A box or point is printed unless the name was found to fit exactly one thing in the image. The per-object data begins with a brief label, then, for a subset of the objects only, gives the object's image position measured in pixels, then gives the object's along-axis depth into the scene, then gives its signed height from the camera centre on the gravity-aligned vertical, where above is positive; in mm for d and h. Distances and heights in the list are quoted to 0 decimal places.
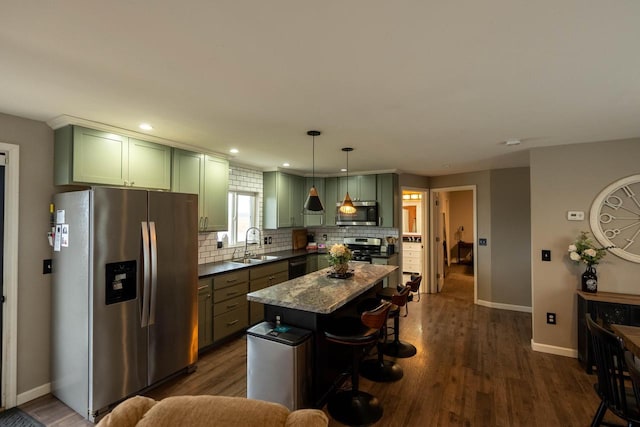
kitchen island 2334 -786
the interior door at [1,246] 2383 -209
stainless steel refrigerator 2324 -641
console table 2855 -919
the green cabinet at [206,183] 3412 +444
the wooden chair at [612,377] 1748 -983
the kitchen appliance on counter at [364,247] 5350 -525
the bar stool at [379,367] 2871 -1499
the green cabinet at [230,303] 3463 -1027
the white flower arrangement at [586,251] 3059 -348
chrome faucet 4730 -340
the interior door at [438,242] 6074 -490
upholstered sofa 1065 -716
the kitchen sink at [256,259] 4222 -602
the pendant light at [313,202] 3189 +178
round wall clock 3074 +7
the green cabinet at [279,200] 5039 +321
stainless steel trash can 2217 -1120
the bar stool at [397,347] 3109 -1486
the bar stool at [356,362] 2248 -1143
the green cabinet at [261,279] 3965 -841
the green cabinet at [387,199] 5141 +341
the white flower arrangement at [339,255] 3189 -388
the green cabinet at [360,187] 5316 +580
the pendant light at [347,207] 3482 +135
